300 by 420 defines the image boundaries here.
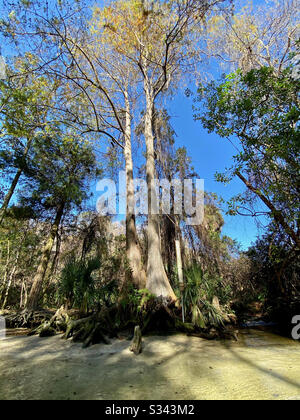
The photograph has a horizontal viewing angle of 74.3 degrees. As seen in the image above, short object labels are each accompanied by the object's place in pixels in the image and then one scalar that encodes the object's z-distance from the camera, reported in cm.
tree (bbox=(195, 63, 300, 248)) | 435
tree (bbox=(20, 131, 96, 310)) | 895
